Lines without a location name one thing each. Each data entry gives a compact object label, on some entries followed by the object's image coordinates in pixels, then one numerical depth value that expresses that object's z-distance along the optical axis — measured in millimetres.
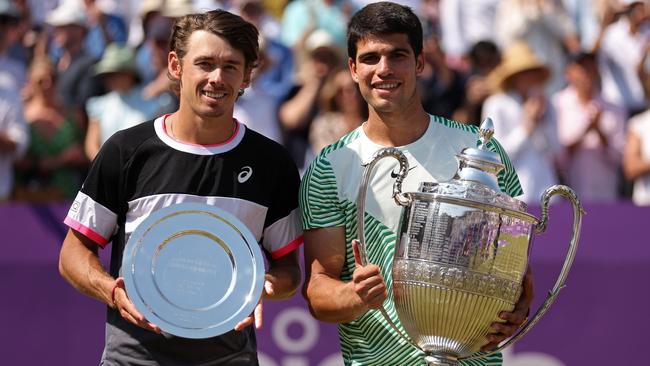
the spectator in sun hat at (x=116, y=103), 18199
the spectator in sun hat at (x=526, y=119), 18138
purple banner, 15462
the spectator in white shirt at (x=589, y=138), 18412
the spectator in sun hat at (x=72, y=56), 19461
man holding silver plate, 9411
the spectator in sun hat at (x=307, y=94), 18594
